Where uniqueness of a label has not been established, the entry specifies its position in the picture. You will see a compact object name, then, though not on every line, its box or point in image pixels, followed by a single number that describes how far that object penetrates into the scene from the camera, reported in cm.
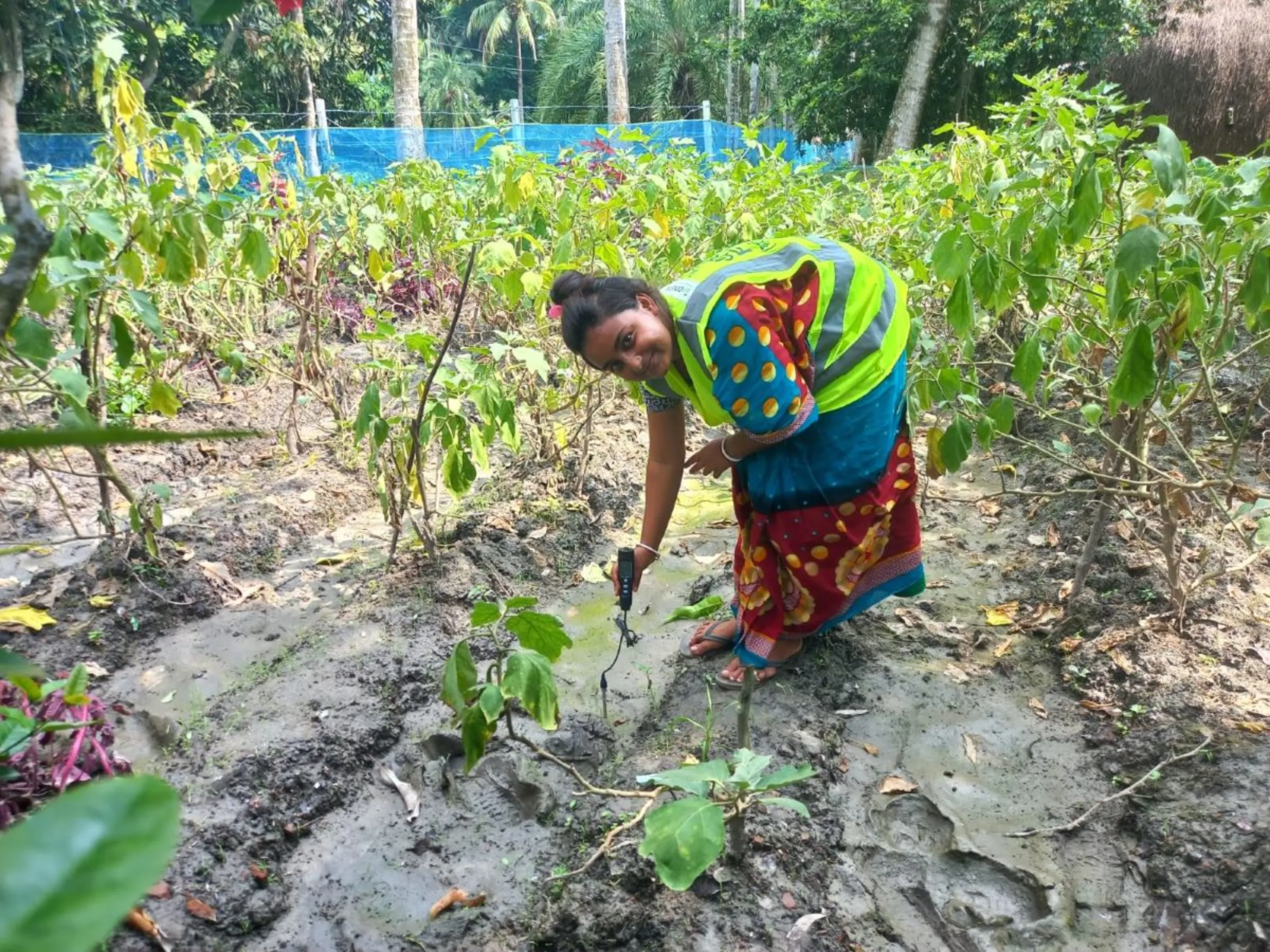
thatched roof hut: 905
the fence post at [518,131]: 1230
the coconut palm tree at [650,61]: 2225
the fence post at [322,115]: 1117
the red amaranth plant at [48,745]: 146
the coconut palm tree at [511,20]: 2953
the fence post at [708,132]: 1301
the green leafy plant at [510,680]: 140
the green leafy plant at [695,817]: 113
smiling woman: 191
